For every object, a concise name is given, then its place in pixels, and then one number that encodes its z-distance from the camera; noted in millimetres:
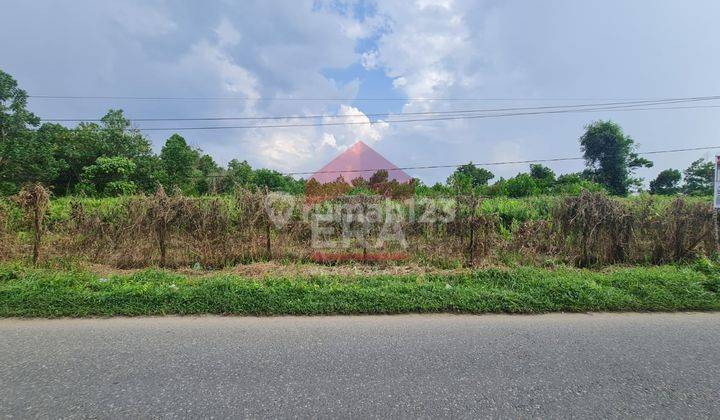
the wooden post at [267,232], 7082
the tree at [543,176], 28600
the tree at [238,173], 27484
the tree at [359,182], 22514
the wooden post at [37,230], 6458
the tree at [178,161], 25969
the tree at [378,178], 23375
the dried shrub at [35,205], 6516
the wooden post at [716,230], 6923
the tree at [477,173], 38144
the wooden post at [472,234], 6922
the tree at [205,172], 27906
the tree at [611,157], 27906
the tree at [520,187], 26353
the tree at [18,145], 18094
